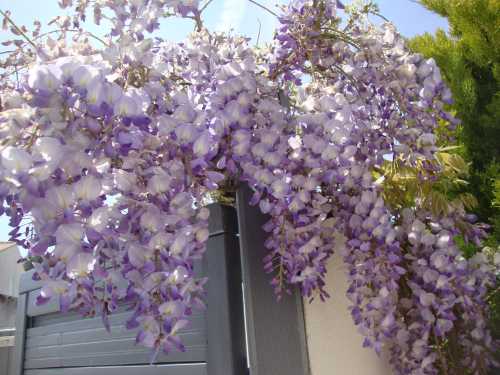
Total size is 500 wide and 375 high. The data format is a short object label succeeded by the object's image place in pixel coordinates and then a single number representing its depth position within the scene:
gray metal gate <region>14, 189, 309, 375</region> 1.22
